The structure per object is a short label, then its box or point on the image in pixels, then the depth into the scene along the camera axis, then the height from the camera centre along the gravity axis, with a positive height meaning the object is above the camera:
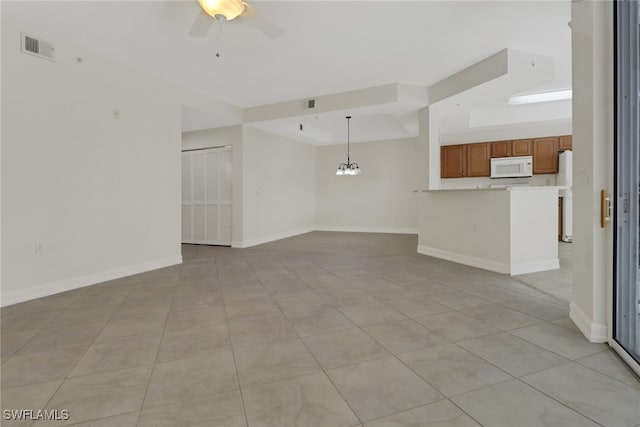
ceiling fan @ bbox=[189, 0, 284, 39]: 2.63 +1.77
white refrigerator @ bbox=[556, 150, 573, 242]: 6.48 +0.35
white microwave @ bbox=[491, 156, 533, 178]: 6.93 +0.96
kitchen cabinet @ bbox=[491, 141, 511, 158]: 7.19 +1.42
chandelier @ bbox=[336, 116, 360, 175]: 7.39 +0.96
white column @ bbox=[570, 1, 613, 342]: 2.04 +0.38
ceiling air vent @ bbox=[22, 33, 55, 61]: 3.14 +1.76
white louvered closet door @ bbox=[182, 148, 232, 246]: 6.61 +0.32
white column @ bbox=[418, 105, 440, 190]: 5.23 +1.07
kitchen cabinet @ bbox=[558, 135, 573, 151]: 6.68 +1.43
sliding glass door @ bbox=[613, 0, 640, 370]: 1.88 +0.18
